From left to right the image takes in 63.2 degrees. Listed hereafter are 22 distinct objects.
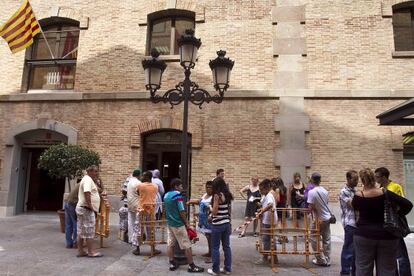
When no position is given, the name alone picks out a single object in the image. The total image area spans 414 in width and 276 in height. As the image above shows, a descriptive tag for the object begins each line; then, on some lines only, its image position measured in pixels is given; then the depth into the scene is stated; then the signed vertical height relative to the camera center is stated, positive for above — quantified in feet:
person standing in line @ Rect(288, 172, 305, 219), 29.71 -0.81
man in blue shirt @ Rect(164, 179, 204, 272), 18.74 -2.32
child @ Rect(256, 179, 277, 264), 20.36 -2.17
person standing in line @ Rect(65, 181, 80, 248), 23.59 -2.73
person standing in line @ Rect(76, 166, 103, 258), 21.33 -2.03
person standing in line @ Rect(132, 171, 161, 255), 22.48 -1.58
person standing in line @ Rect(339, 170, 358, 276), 18.03 -1.96
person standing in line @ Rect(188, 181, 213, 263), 21.91 -2.28
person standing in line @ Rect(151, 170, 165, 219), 28.15 -0.85
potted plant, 28.55 +1.54
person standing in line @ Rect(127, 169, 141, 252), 23.75 -1.55
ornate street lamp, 22.89 +7.82
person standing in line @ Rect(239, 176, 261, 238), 30.32 -1.27
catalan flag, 36.04 +16.05
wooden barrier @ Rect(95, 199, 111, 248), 24.58 -3.02
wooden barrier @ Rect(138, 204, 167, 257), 22.12 -2.95
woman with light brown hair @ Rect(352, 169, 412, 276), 12.74 -1.81
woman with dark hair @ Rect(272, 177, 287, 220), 27.42 -0.70
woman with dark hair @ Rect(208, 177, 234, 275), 18.13 -2.22
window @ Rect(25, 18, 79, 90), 40.57 +14.75
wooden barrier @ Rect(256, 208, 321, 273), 20.02 -3.02
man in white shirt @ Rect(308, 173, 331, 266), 20.35 -1.91
